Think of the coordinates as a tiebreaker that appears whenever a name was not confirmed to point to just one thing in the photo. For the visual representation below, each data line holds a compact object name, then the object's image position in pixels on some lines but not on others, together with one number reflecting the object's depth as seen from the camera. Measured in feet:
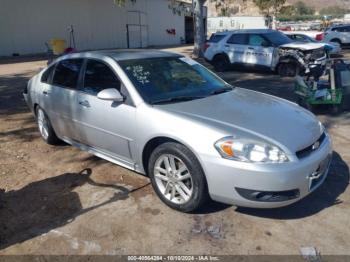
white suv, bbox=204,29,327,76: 38.19
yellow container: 64.63
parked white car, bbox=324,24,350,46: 77.46
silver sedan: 10.66
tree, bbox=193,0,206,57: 59.36
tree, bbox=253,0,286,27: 123.80
